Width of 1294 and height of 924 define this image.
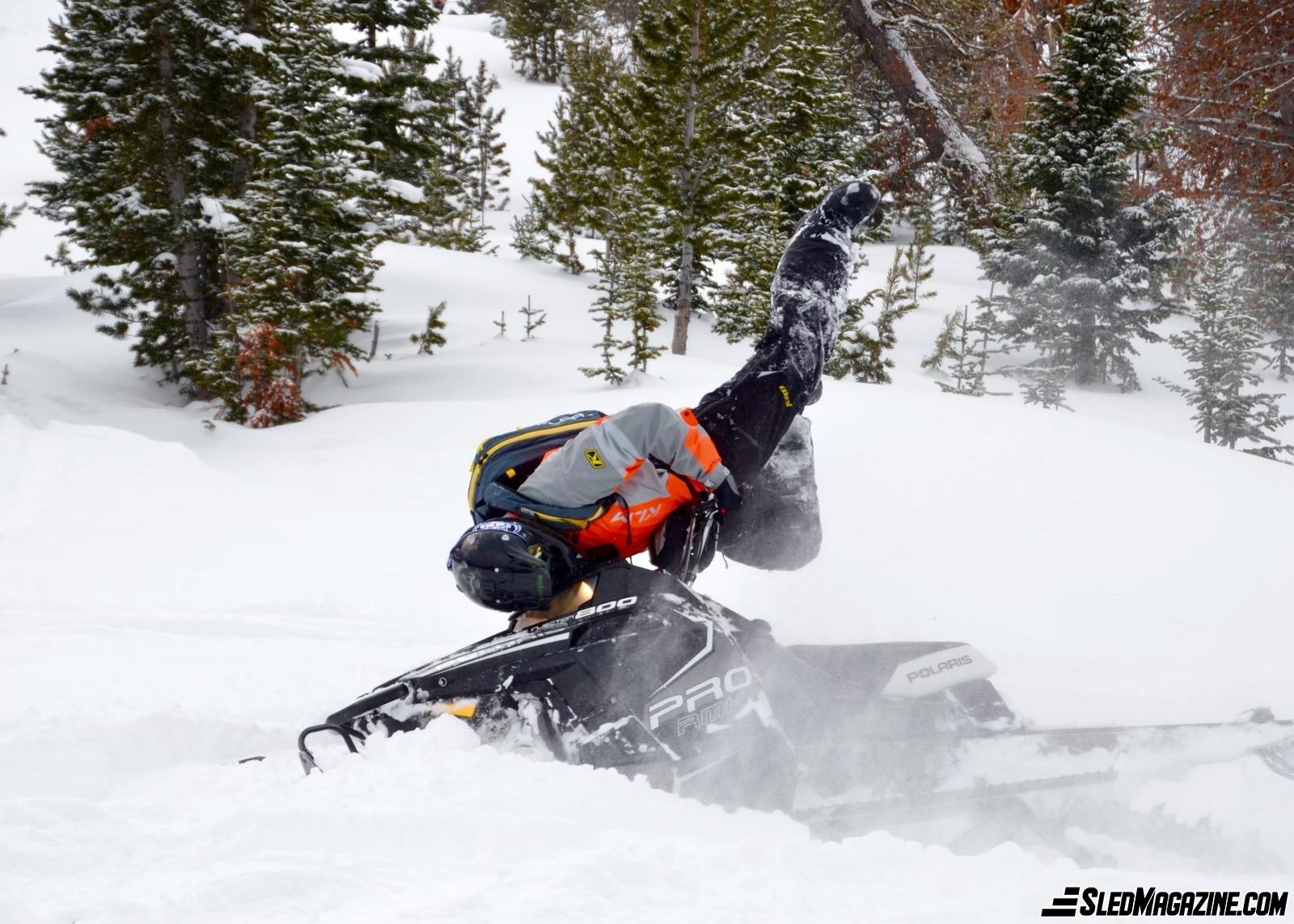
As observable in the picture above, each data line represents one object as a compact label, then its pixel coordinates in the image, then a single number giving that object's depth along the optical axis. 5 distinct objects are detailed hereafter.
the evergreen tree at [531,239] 27.78
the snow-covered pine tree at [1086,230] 17.45
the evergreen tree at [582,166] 26.52
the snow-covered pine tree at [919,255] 17.32
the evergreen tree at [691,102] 18.25
